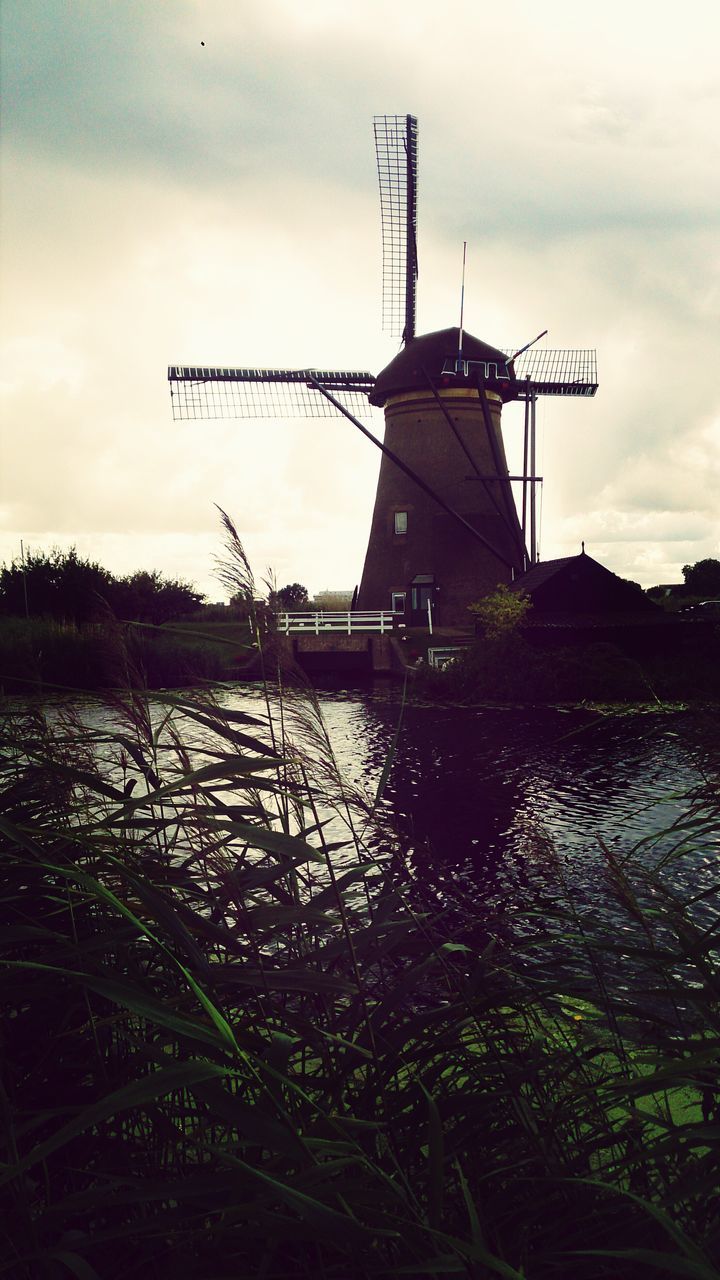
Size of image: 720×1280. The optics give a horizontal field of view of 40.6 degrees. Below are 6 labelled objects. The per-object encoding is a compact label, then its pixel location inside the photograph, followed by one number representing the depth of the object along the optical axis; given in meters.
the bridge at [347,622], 28.80
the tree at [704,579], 45.50
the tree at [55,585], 26.31
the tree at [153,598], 28.23
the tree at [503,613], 21.69
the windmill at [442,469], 28.73
